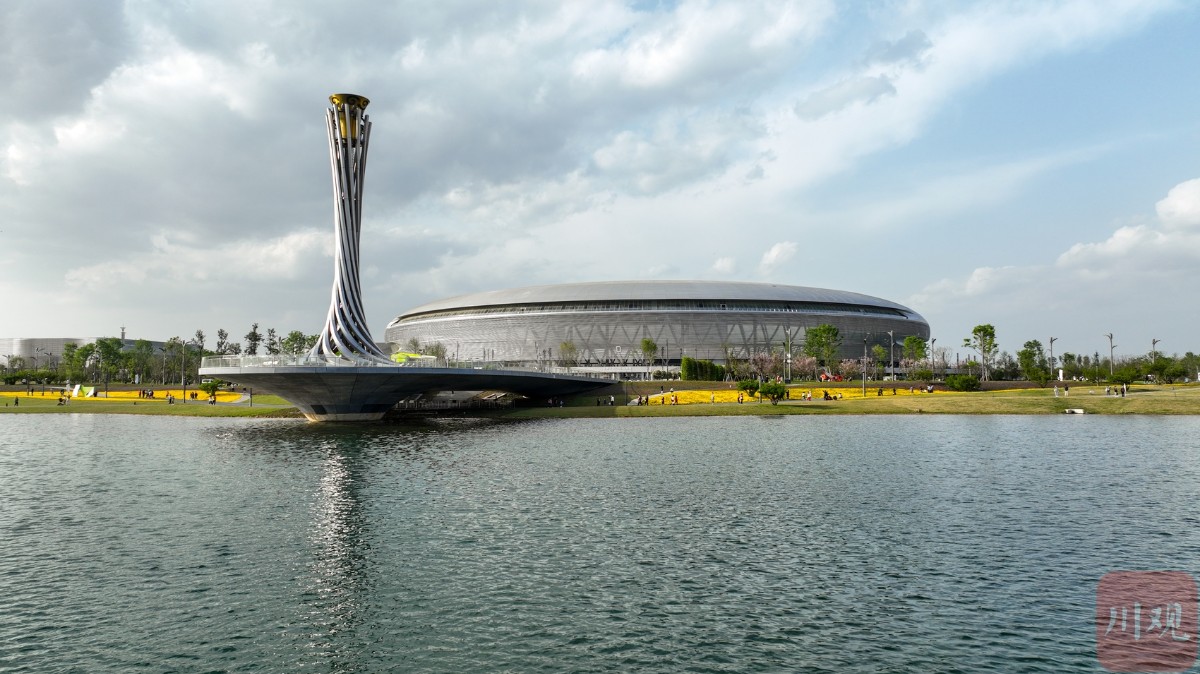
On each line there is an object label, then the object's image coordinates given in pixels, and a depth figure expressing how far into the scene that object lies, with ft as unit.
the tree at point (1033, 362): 359.66
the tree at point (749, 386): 288.30
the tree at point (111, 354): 527.40
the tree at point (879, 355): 527.48
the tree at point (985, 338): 470.80
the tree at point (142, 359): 577.84
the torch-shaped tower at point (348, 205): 268.41
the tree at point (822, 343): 492.95
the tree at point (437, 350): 560.70
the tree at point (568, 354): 535.60
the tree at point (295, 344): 572.10
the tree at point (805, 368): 487.74
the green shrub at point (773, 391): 269.03
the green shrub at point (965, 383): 318.86
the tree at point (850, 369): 488.85
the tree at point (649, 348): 511.81
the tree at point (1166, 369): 399.93
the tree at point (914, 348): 549.95
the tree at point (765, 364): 460.14
